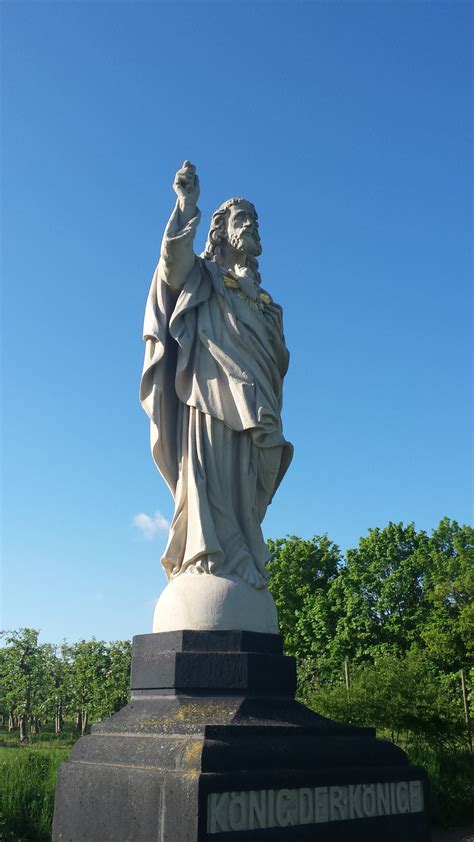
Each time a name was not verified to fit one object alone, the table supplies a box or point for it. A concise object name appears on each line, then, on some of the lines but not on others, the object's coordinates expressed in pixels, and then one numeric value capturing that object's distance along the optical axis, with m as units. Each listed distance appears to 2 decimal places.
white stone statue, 6.14
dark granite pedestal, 4.63
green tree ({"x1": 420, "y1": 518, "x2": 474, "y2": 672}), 30.61
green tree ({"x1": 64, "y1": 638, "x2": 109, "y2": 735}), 36.00
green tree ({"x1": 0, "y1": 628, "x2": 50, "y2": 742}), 36.47
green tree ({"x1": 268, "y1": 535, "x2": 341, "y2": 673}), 37.41
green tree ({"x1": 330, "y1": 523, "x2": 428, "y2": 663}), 35.46
